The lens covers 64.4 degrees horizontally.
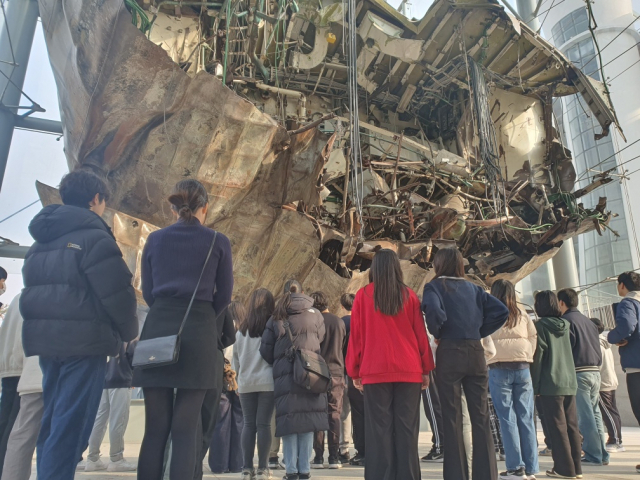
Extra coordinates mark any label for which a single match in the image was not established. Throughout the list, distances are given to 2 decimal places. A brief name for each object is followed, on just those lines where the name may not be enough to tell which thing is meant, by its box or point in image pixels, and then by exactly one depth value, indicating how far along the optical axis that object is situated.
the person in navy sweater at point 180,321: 2.22
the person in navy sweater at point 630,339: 4.17
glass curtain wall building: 32.12
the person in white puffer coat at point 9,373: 3.21
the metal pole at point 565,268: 14.38
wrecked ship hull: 6.73
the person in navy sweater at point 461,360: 3.04
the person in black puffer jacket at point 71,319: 2.25
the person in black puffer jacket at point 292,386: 3.74
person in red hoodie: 2.93
